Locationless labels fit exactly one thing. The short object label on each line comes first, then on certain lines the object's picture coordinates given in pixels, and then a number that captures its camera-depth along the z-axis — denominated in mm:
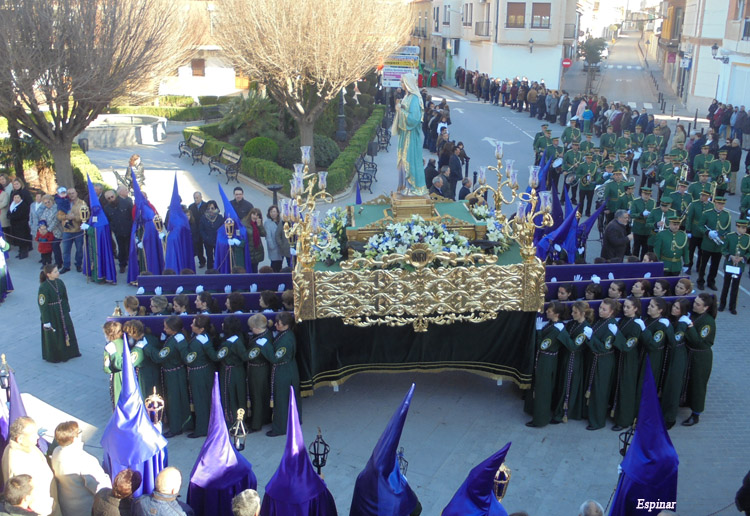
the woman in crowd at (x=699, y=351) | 8906
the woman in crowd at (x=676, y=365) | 8920
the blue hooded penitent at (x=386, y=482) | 5480
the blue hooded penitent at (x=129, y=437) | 6480
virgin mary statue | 10461
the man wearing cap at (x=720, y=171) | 17938
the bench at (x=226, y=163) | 22859
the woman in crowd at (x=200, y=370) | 8602
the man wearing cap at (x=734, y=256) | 12328
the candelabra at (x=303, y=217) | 8773
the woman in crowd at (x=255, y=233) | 13148
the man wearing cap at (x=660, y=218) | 13227
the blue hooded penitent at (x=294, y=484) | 5715
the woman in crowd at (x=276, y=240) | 12961
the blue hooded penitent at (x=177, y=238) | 13078
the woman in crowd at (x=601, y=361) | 8708
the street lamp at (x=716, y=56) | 31766
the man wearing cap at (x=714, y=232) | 13133
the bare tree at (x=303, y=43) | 20891
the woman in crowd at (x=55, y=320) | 10398
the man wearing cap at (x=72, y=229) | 13992
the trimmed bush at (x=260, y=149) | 23453
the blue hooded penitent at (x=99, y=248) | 13430
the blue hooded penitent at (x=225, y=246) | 12828
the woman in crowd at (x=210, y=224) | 13367
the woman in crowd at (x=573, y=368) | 8734
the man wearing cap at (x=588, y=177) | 17859
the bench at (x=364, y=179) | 21895
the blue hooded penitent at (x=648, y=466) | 5996
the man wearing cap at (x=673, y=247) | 12516
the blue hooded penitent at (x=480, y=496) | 5078
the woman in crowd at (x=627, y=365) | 8727
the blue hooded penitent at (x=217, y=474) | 6031
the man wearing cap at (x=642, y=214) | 14312
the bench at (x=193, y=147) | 25625
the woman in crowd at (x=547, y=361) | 8805
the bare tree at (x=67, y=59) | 15492
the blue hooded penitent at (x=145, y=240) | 13242
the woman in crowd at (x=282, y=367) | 8703
